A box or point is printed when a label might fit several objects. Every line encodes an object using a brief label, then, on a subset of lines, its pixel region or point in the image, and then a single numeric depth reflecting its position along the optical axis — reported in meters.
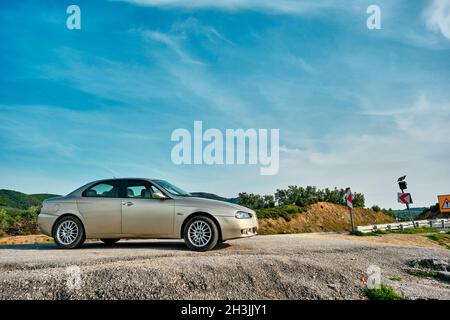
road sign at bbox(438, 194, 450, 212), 25.32
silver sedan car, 7.07
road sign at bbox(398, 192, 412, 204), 23.14
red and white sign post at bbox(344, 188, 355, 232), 18.63
